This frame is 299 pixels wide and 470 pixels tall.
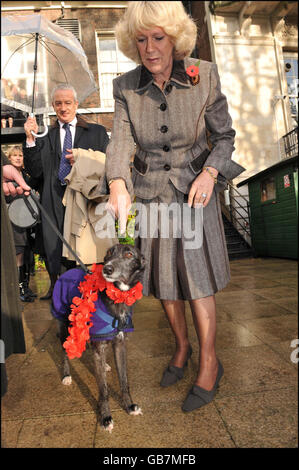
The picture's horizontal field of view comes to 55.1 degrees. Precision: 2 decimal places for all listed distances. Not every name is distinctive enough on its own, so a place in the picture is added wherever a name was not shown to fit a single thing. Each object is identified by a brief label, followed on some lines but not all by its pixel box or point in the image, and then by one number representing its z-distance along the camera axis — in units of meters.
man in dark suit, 2.48
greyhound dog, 1.80
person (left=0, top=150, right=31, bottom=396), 0.88
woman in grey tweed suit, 1.55
